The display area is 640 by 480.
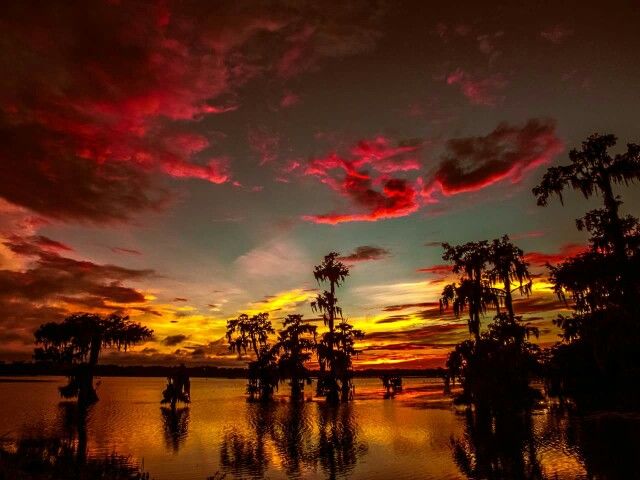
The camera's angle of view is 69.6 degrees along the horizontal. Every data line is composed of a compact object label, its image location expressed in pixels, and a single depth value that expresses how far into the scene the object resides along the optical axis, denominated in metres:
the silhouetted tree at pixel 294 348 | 50.28
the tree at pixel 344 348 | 44.94
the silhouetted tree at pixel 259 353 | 51.69
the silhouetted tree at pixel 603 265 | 15.96
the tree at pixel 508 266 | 32.78
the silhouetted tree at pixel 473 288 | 33.78
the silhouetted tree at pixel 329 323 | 45.31
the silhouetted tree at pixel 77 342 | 44.44
